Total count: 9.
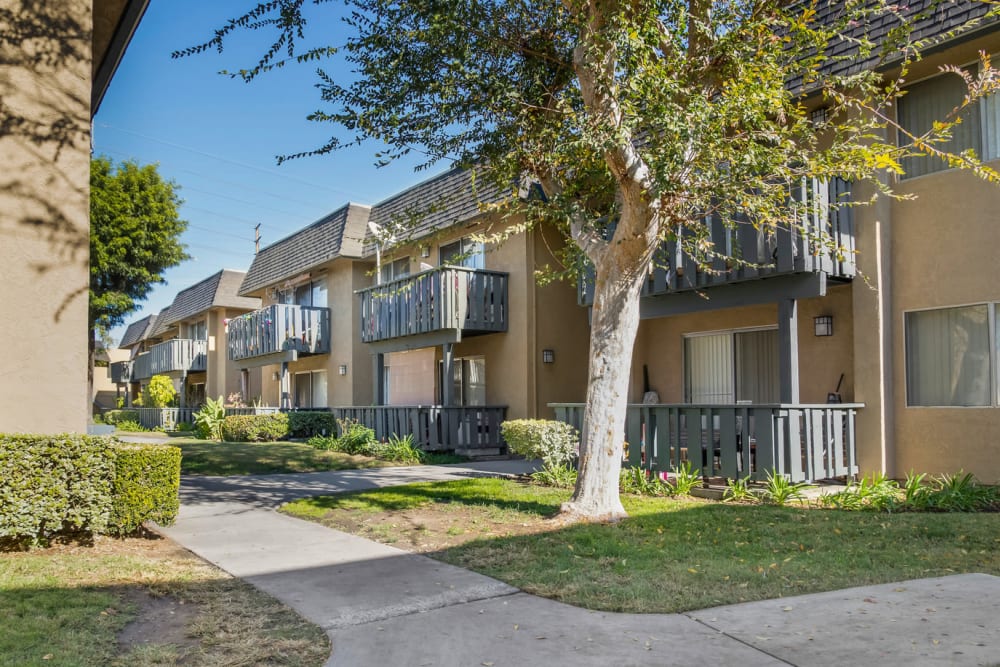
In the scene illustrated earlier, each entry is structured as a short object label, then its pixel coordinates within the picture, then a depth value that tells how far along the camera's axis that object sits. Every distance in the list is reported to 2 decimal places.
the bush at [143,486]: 7.03
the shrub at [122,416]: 33.06
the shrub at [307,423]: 21.84
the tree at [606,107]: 7.54
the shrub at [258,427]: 21.31
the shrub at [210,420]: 23.28
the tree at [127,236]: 22.17
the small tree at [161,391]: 31.28
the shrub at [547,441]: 11.92
